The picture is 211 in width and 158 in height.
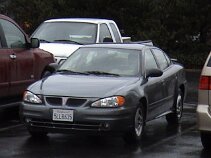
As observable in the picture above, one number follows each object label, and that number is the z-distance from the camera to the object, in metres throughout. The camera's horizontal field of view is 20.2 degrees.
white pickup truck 14.45
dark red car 10.52
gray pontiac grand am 8.34
